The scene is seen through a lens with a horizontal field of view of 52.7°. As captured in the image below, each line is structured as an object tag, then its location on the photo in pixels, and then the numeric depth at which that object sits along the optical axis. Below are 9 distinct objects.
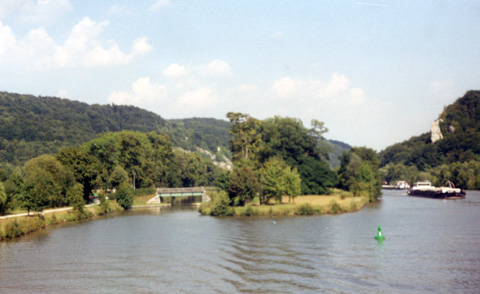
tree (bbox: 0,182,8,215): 72.94
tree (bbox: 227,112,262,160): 121.88
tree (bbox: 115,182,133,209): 117.31
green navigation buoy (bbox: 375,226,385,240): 56.86
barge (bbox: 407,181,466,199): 136.88
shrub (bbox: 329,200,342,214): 89.87
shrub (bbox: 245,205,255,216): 87.94
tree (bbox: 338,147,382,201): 120.81
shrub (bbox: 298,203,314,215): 87.81
